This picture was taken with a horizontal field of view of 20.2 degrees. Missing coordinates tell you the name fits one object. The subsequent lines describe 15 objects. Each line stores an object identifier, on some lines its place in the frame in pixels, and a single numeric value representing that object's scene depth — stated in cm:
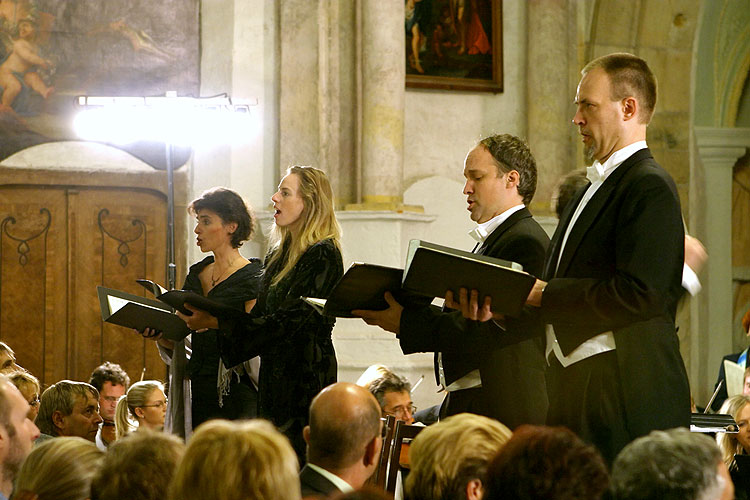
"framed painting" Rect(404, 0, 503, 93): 1679
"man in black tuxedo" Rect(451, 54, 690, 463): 511
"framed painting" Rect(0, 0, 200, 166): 1565
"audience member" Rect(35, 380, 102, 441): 999
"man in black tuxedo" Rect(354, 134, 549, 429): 617
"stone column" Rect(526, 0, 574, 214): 1683
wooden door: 1592
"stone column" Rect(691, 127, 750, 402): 1800
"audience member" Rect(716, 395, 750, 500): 914
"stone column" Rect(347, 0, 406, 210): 1559
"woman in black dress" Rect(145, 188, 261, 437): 831
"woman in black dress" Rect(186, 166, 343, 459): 751
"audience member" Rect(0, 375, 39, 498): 538
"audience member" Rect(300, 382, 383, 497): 487
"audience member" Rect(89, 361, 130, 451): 1205
